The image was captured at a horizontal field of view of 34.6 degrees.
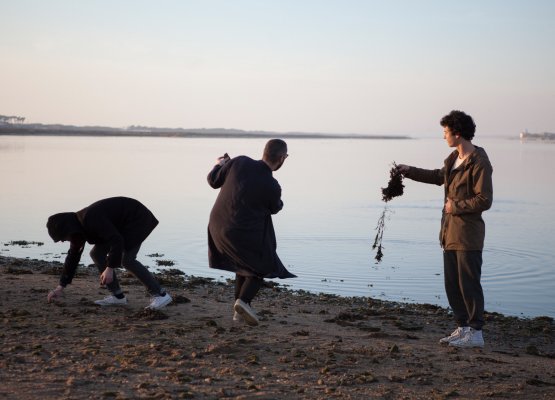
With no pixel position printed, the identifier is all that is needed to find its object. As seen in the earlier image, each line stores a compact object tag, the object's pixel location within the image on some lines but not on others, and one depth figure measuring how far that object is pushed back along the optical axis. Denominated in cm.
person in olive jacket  709
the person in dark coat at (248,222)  747
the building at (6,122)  16958
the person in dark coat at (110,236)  784
